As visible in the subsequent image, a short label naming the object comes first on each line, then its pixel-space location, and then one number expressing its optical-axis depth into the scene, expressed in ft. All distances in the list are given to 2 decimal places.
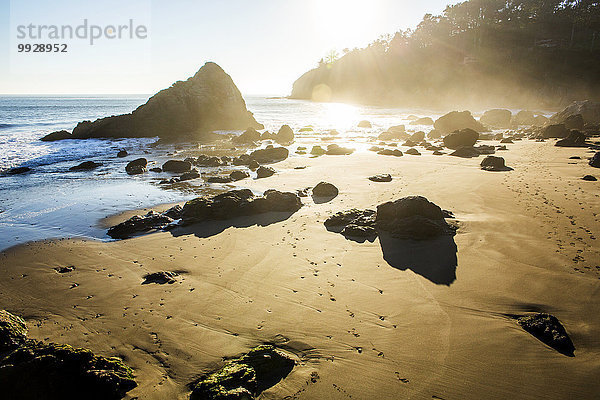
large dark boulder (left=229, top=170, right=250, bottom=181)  48.49
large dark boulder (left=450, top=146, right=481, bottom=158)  60.44
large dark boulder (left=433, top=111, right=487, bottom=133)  103.24
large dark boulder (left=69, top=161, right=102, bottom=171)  59.62
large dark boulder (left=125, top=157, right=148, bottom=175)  55.31
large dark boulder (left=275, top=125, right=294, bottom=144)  96.84
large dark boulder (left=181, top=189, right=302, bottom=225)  31.22
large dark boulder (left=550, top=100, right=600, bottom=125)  100.73
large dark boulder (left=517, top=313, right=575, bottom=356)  13.87
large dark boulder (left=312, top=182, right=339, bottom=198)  37.22
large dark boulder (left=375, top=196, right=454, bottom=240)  25.26
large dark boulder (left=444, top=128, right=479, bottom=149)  70.08
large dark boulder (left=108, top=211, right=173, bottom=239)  27.99
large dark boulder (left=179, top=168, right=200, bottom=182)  48.55
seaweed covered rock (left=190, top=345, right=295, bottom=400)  11.52
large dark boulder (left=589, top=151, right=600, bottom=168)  43.09
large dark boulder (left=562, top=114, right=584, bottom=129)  87.20
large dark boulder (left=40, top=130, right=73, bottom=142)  100.91
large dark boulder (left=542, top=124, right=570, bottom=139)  76.59
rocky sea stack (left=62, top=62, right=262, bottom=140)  111.75
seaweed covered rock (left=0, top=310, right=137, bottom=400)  10.85
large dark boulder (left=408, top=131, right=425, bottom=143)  87.41
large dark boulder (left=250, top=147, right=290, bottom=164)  62.74
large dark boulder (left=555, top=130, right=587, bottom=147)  63.52
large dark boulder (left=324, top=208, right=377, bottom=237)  26.37
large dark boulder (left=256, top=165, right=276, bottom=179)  49.00
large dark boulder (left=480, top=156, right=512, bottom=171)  46.24
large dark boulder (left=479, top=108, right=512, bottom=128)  127.85
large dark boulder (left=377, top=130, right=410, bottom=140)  93.81
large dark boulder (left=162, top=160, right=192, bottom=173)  56.24
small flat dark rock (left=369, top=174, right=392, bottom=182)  42.50
